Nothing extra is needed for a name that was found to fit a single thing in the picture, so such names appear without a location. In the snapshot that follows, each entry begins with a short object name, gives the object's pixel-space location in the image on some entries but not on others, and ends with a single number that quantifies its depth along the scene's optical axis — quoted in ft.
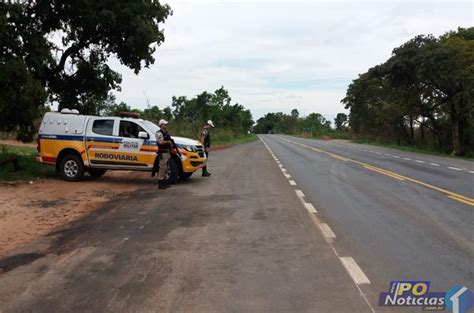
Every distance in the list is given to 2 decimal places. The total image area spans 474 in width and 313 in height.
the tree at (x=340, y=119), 443.73
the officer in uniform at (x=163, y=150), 43.55
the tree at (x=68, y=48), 47.29
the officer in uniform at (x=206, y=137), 55.94
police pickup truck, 47.55
